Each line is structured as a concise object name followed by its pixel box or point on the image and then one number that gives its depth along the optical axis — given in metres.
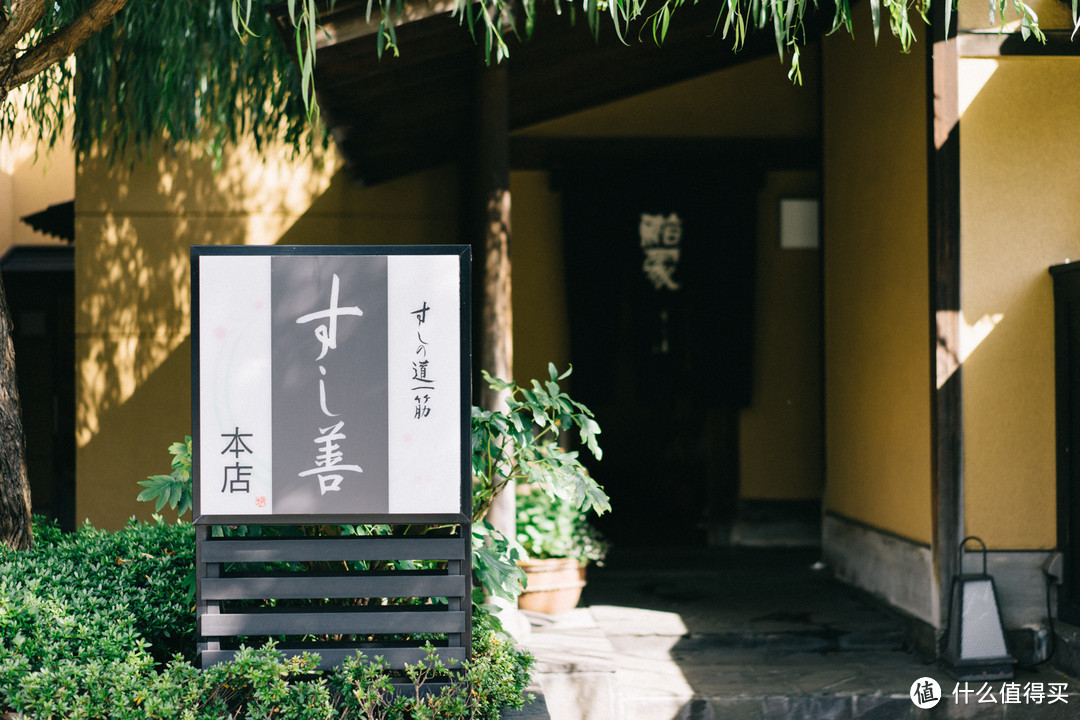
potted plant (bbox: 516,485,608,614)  6.12
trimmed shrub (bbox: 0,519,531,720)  2.90
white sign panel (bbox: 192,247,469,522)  3.22
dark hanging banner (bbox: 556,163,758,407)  7.42
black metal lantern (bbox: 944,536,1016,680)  5.05
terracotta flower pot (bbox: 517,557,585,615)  6.11
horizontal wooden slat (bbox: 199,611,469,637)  3.24
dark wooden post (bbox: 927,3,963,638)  5.31
